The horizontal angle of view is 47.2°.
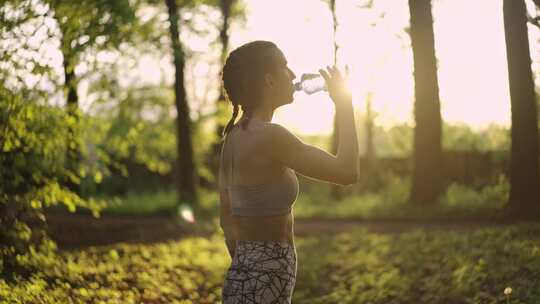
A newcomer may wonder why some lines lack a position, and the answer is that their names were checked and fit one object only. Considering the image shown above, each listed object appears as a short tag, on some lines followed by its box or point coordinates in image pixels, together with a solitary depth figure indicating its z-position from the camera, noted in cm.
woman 284
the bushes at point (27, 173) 637
